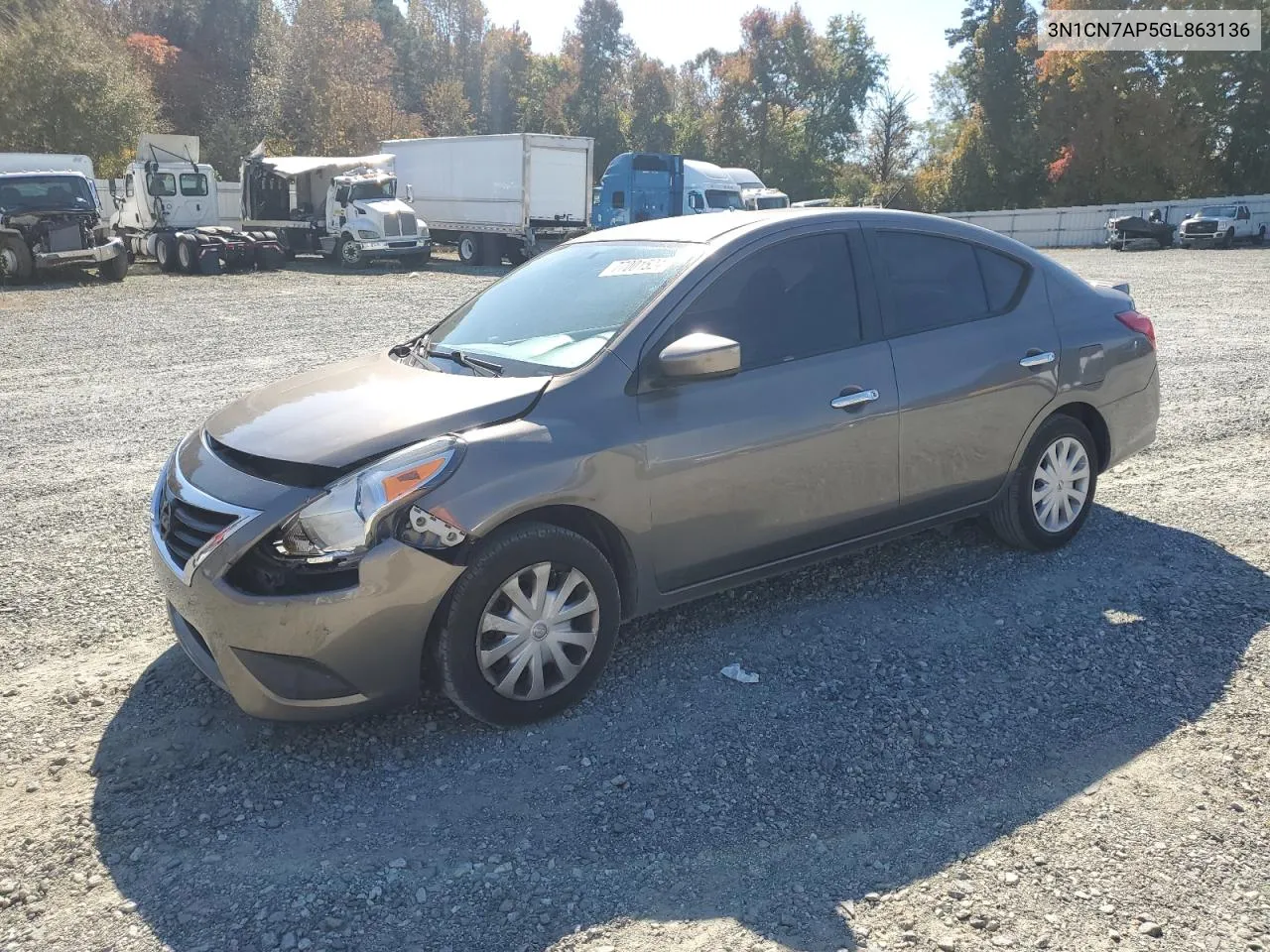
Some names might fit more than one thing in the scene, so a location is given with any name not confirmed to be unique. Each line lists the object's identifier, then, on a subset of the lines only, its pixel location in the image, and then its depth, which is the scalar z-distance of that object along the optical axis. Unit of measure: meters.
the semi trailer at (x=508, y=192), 29.16
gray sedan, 3.37
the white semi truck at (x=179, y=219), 25.95
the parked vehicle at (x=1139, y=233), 37.03
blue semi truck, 31.91
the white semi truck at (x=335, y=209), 28.62
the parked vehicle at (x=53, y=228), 20.95
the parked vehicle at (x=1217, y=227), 35.59
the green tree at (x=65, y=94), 36.47
